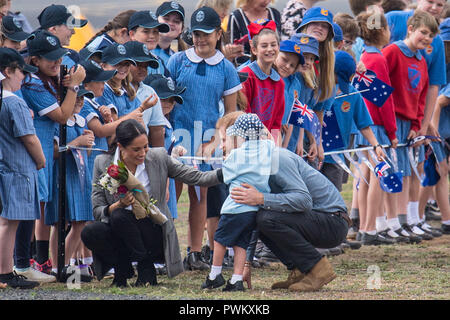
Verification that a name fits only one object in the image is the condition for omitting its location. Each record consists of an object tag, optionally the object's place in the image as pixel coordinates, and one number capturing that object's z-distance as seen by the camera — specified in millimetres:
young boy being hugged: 12336
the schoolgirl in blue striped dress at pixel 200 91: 15242
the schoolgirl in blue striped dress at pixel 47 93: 13492
